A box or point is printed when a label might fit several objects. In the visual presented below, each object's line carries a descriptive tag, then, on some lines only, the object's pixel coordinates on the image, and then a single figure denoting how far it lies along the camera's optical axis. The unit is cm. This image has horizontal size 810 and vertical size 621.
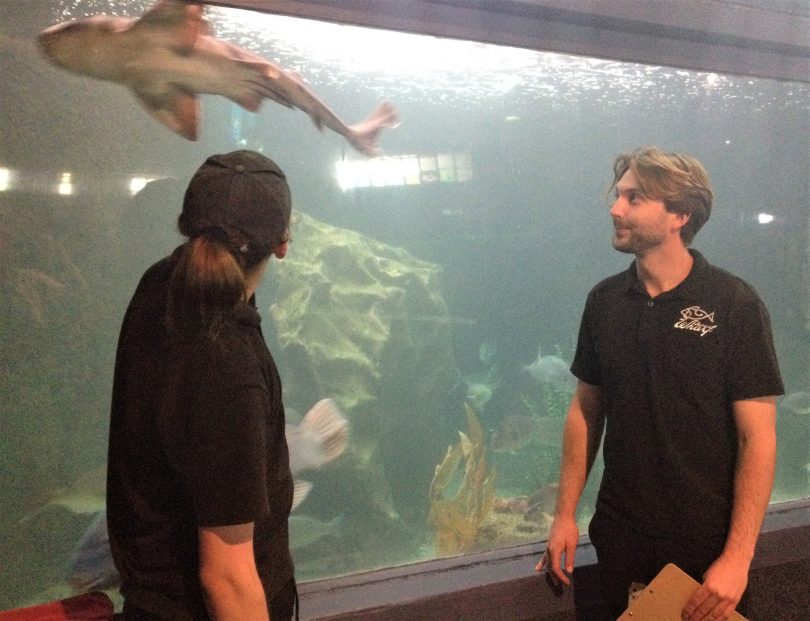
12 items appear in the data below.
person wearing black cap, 106
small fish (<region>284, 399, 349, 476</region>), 224
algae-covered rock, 641
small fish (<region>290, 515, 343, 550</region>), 466
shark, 171
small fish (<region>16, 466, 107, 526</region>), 338
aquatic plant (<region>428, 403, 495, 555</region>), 430
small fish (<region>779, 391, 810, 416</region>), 765
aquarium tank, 325
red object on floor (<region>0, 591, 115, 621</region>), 138
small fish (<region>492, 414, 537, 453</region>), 673
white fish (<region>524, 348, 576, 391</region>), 780
